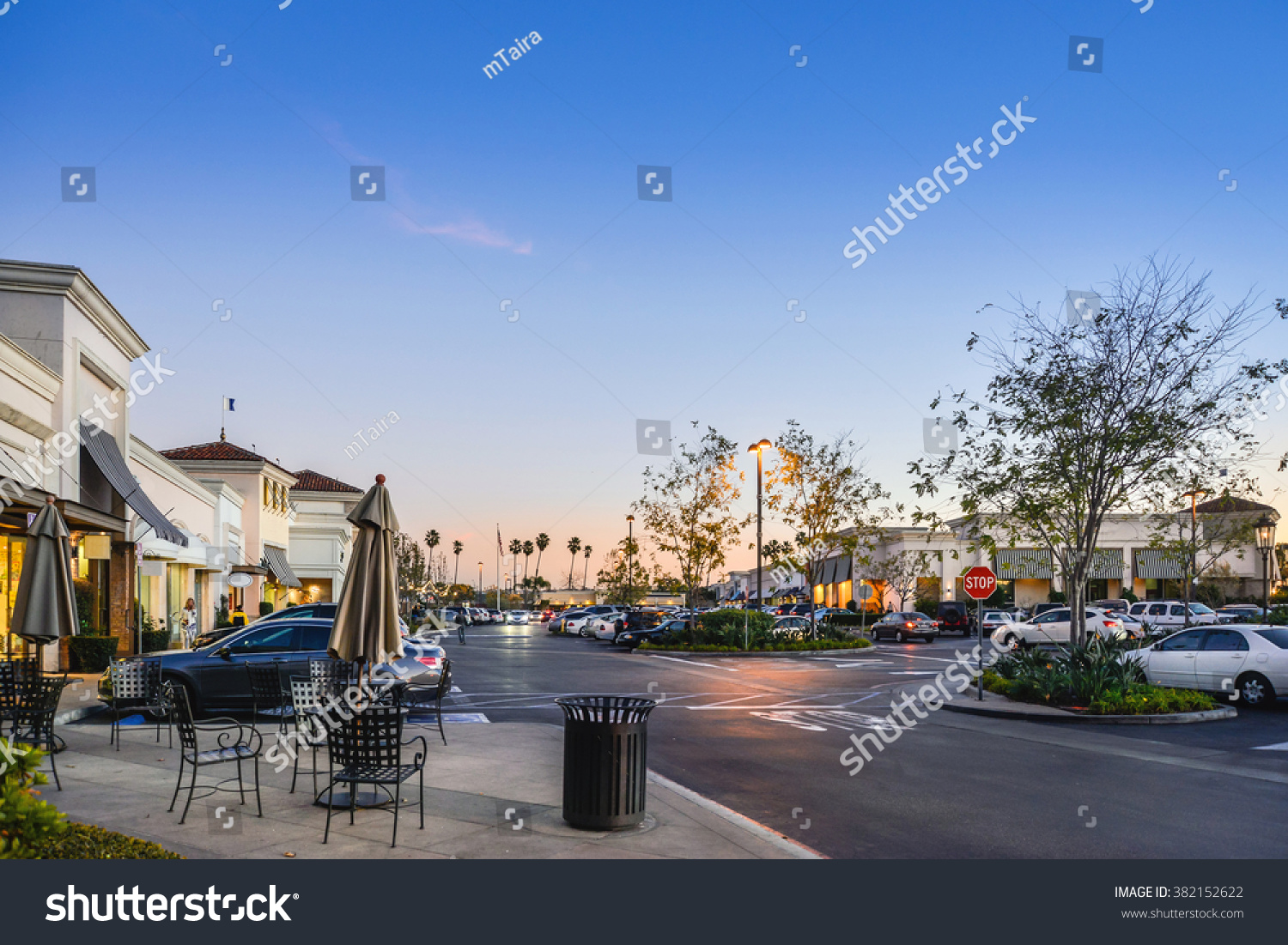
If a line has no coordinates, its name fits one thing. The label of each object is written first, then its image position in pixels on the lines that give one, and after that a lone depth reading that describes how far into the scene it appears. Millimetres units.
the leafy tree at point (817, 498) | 40562
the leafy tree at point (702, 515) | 42125
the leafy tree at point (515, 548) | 158125
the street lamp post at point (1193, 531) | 22461
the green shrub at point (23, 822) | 5641
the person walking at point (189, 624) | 29609
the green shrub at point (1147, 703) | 16781
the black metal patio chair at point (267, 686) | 11711
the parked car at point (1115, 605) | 47719
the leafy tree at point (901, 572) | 61125
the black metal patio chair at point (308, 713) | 10122
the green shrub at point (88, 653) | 22062
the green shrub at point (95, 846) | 5719
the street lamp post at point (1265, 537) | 35719
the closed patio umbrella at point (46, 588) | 11062
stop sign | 19953
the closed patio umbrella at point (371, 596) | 9828
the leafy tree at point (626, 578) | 63438
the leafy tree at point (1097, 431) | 19344
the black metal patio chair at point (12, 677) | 10703
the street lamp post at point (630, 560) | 61953
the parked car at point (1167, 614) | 42856
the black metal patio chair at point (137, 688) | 12719
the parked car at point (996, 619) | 47375
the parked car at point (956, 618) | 54781
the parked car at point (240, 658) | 14945
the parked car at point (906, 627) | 49219
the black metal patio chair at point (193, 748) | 8109
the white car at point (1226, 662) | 17812
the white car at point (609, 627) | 46991
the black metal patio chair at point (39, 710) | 10117
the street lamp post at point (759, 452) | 34438
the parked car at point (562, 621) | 60406
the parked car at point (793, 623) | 40238
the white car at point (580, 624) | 55312
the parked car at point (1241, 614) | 38881
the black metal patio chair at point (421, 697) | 16159
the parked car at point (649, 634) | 40281
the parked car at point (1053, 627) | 35000
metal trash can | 7883
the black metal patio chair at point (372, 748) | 7691
